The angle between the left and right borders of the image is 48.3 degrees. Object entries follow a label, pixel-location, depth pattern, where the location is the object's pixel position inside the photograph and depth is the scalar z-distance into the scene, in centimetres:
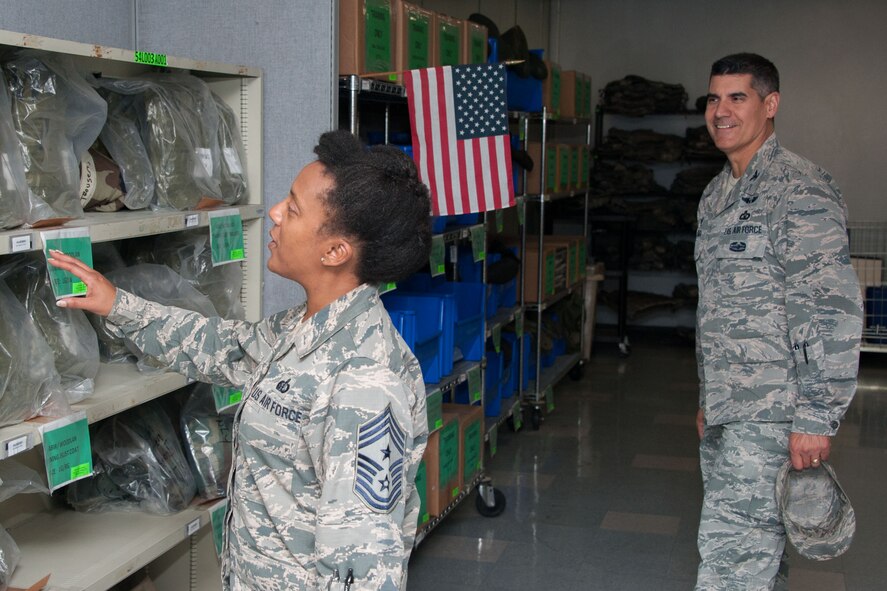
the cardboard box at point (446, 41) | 403
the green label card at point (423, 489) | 378
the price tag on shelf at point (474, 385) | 447
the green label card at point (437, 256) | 390
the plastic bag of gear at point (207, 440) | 282
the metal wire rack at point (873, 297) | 795
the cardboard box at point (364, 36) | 322
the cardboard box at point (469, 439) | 424
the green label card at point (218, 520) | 274
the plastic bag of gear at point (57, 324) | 226
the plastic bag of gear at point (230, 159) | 285
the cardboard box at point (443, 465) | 392
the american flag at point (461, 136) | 371
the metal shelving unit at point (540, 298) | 616
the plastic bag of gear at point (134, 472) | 271
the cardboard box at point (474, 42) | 441
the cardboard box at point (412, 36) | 362
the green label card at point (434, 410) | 386
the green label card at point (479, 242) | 451
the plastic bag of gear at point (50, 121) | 218
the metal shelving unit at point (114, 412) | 221
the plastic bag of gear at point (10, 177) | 203
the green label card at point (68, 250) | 200
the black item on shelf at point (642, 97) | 894
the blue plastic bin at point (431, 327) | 391
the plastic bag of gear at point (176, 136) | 262
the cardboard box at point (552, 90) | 652
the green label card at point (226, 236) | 262
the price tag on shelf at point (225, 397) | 271
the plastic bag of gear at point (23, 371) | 209
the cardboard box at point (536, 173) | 628
